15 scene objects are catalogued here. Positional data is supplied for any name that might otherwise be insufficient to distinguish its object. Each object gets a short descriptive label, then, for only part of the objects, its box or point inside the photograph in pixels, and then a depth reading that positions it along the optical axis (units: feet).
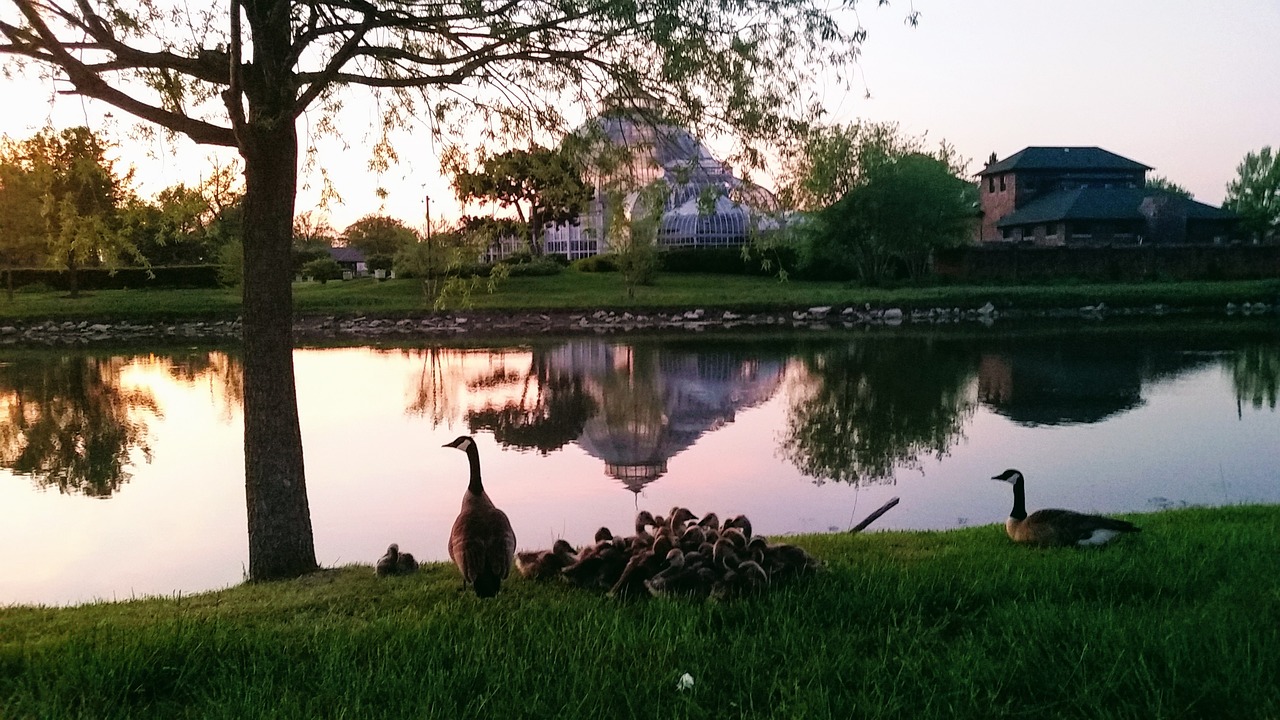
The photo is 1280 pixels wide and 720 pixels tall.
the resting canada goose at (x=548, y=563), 20.75
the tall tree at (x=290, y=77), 23.17
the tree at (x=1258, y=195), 228.84
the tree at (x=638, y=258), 162.81
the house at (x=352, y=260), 280.92
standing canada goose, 18.75
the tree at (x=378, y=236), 176.55
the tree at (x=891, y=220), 174.09
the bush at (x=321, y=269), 232.12
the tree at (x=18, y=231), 135.95
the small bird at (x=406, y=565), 23.36
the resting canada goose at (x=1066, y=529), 22.58
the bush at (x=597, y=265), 214.48
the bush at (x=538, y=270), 195.31
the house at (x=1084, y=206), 217.56
